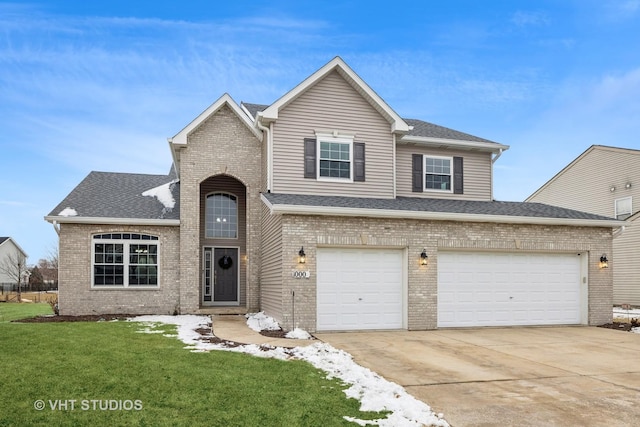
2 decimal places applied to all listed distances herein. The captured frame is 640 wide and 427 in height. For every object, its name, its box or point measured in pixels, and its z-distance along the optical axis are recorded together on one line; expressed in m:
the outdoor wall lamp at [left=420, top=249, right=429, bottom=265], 13.77
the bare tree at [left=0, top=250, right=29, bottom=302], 47.66
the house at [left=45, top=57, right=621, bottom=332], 13.40
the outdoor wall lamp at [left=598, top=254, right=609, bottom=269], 15.34
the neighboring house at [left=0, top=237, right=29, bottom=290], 48.94
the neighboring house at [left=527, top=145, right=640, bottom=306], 23.48
